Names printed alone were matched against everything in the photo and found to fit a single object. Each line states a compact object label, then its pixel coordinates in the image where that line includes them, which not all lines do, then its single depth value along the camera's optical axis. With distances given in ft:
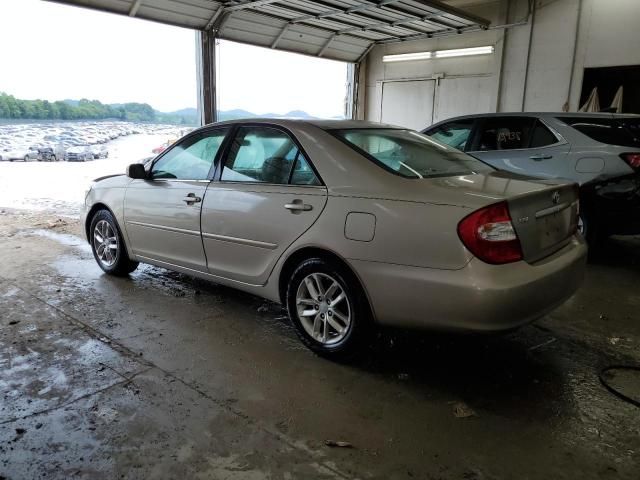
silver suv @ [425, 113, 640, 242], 16.65
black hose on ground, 8.82
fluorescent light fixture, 35.98
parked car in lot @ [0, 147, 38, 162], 48.05
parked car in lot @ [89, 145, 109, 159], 52.83
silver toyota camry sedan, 8.18
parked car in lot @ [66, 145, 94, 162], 52.29
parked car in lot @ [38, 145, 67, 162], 50.71
